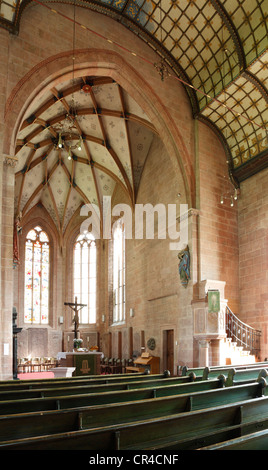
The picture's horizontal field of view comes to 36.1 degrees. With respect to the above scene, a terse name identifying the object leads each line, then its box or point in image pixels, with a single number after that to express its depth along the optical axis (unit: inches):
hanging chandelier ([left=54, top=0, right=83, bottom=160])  702.3
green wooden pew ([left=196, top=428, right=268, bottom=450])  100.5
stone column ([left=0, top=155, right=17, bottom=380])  410.0
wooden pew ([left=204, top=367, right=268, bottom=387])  266.1
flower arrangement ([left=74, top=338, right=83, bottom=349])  567.9
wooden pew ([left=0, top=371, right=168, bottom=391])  234.4
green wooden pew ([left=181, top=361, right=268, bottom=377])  285.1
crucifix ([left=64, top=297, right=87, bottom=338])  640.5
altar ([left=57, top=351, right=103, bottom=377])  517.7
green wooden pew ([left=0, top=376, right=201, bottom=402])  198.7
